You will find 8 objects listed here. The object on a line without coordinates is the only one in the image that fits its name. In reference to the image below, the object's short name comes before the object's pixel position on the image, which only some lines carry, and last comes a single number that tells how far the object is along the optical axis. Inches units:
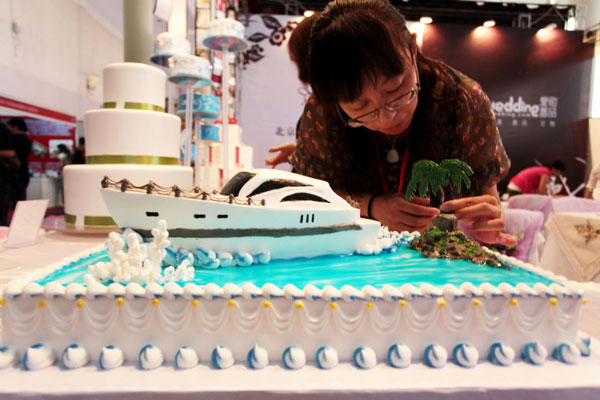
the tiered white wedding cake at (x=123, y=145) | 78.7
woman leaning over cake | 45.2
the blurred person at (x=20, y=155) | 119.1
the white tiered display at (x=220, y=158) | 137.3
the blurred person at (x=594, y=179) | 146.6
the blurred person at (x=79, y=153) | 159.0
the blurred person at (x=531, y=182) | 200.8
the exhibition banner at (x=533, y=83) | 242.5
